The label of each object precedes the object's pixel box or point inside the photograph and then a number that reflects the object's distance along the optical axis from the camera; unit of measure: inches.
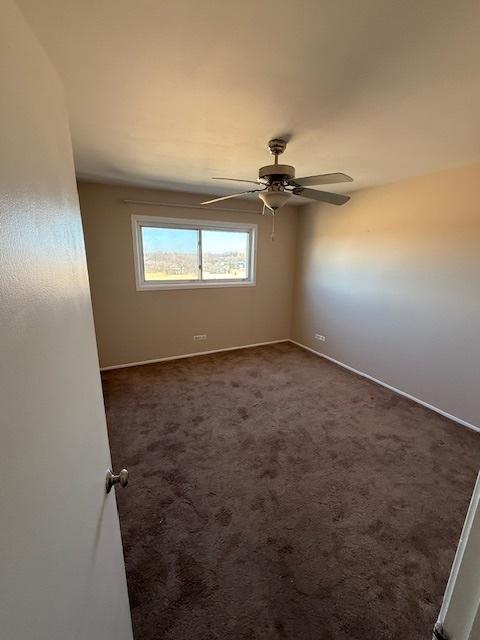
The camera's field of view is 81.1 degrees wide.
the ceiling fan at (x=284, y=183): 73.9
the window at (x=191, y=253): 146.6
